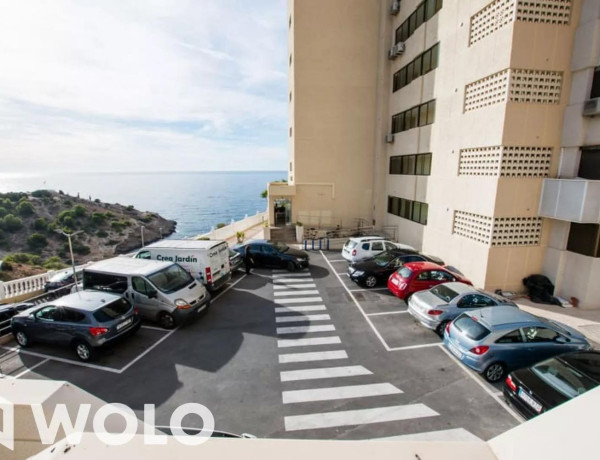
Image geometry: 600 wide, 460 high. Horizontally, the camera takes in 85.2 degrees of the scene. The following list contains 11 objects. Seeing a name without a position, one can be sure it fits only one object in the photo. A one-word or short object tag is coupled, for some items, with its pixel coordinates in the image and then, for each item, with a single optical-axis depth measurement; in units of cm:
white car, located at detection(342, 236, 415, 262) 1817
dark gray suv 952
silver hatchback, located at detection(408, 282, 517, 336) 1089
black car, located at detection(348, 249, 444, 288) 1562
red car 1339
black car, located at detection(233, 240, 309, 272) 1842
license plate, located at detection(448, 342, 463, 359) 913
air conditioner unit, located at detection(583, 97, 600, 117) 1246
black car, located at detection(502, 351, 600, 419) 668
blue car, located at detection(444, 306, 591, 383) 862
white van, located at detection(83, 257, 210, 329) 1153
